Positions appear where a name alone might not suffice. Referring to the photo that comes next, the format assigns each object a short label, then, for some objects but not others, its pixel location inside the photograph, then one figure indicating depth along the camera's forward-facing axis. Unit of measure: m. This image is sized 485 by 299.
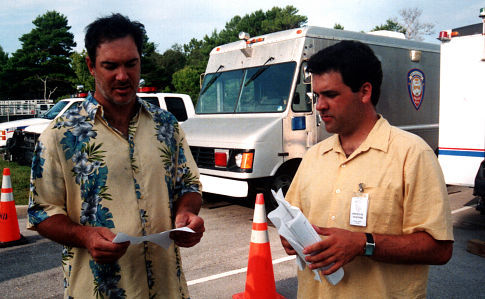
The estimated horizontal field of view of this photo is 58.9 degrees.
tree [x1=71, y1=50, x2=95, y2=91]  36.47
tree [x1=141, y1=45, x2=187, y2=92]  53.93
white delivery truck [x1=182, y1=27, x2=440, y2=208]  6.63
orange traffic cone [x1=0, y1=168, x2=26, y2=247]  5.77
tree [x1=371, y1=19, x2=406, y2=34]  71.41
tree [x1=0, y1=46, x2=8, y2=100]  56.78
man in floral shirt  1.77
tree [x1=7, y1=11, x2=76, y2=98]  56.53
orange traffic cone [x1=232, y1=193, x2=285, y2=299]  3.85
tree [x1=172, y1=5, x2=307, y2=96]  67.88
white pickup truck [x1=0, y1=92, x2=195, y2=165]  10.98
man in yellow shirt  1.65
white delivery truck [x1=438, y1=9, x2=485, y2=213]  6.28
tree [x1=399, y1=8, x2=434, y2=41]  47.50
